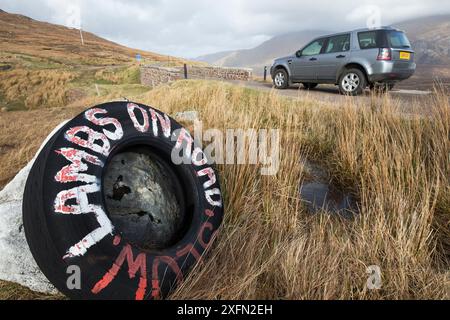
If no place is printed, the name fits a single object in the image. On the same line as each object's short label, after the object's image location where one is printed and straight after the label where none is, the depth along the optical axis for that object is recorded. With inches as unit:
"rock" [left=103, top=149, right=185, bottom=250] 89.6
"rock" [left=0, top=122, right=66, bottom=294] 80.0
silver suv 306.0
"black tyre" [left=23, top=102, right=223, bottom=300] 67.3
